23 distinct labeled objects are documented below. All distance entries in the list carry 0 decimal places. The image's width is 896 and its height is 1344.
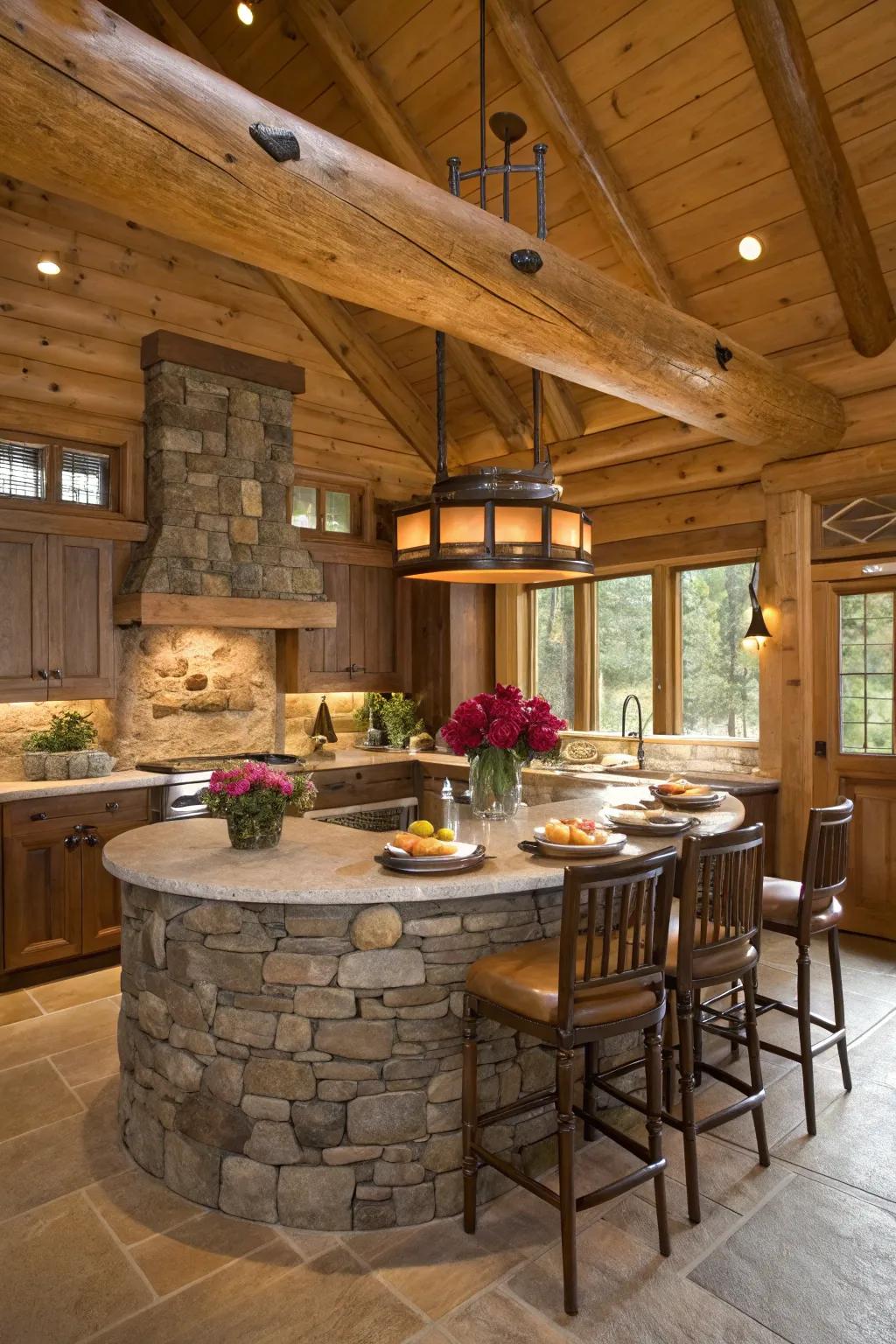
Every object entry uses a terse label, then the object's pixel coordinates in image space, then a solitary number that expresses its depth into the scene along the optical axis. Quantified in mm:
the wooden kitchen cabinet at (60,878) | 4449
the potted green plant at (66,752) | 4793
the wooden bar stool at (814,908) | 3090
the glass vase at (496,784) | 3537
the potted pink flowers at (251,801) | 2873
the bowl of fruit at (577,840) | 2785
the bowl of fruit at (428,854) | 2584
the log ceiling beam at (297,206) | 2125
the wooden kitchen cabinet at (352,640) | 6406
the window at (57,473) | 5145
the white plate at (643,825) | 3201
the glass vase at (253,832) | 2900
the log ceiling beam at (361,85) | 4902
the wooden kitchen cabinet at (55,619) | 4895
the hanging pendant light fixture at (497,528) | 3100
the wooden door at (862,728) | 5164
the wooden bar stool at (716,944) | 2570
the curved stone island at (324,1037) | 2512
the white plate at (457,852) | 2604
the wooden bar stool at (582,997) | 2207
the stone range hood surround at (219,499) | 5410
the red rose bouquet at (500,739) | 3391
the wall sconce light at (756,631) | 5500
